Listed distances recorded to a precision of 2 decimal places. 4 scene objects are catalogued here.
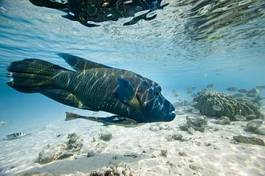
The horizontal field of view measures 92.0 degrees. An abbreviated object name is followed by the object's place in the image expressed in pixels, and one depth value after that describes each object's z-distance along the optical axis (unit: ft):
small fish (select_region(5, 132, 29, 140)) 24.26
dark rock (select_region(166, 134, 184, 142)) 20.76
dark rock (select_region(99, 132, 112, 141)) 23.43
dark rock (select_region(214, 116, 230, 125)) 25.86
